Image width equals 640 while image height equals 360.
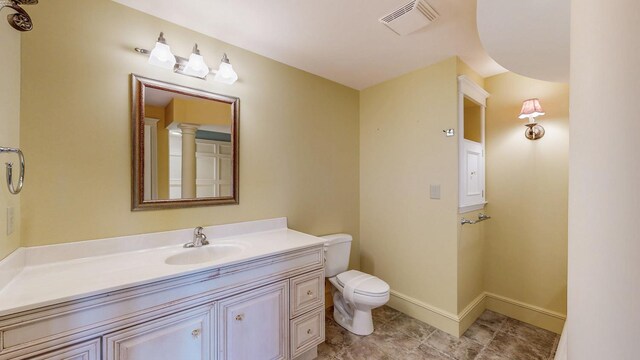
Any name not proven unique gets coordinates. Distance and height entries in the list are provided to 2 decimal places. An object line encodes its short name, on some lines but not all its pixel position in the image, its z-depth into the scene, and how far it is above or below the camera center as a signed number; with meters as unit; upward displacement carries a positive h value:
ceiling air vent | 1.51 +1.05
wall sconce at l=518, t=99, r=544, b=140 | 2.07 +0.56
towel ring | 0.98 +0.02
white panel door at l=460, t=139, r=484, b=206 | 2.15 +0.06
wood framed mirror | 1.54 +0.23
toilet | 1.97 -0.90
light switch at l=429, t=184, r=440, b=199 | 2.19 -0.10
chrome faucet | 1.63 -0.40
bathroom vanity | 0.95 -0.56
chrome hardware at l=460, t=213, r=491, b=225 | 2.14 -0.35
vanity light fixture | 1.50 +0.76
